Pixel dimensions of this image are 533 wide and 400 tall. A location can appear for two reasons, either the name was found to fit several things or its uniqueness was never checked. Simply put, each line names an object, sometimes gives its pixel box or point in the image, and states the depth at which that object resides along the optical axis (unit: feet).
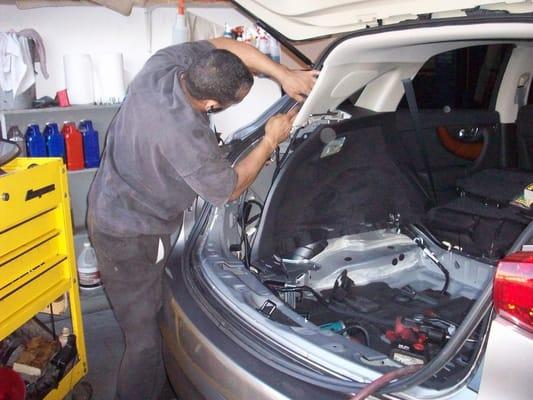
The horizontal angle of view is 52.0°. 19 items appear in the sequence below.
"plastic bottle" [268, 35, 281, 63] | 14.65
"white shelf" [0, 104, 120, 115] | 12.03
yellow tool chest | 6.65
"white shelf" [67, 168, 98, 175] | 12.93
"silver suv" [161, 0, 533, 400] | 4.33
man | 6.20
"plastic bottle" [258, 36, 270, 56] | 14.61
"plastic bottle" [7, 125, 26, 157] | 12.28
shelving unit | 12.36
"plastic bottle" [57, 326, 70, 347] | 8.25
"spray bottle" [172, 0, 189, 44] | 13.03
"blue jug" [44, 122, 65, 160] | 12.67
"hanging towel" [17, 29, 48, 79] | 12.46
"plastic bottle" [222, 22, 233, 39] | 14.39
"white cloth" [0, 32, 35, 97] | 11.84
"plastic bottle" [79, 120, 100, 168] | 13.17
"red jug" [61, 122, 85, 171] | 12.84
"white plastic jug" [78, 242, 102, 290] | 12.37
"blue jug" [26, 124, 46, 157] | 12.48
